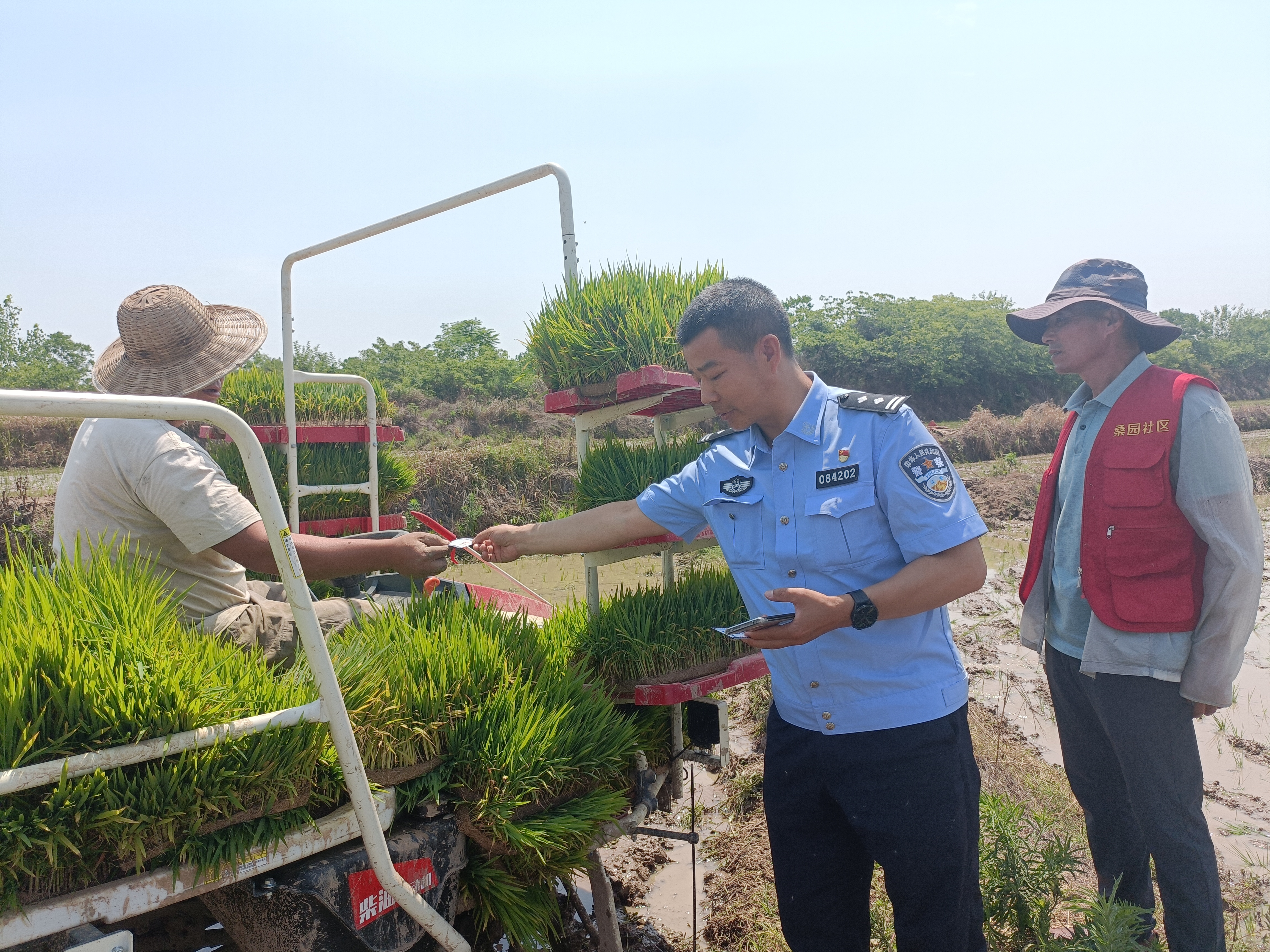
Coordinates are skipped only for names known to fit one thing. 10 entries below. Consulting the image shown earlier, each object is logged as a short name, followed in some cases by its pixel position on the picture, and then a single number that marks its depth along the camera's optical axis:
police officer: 2.01
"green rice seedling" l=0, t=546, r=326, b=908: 1.45
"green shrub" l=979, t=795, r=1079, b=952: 2.70
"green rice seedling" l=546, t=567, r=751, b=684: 2.87
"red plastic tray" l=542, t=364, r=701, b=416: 2.74
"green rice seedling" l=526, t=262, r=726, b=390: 2.94
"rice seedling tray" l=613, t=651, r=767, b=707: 2.75
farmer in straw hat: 2.31
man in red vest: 2.39
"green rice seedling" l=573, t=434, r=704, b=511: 3.01
